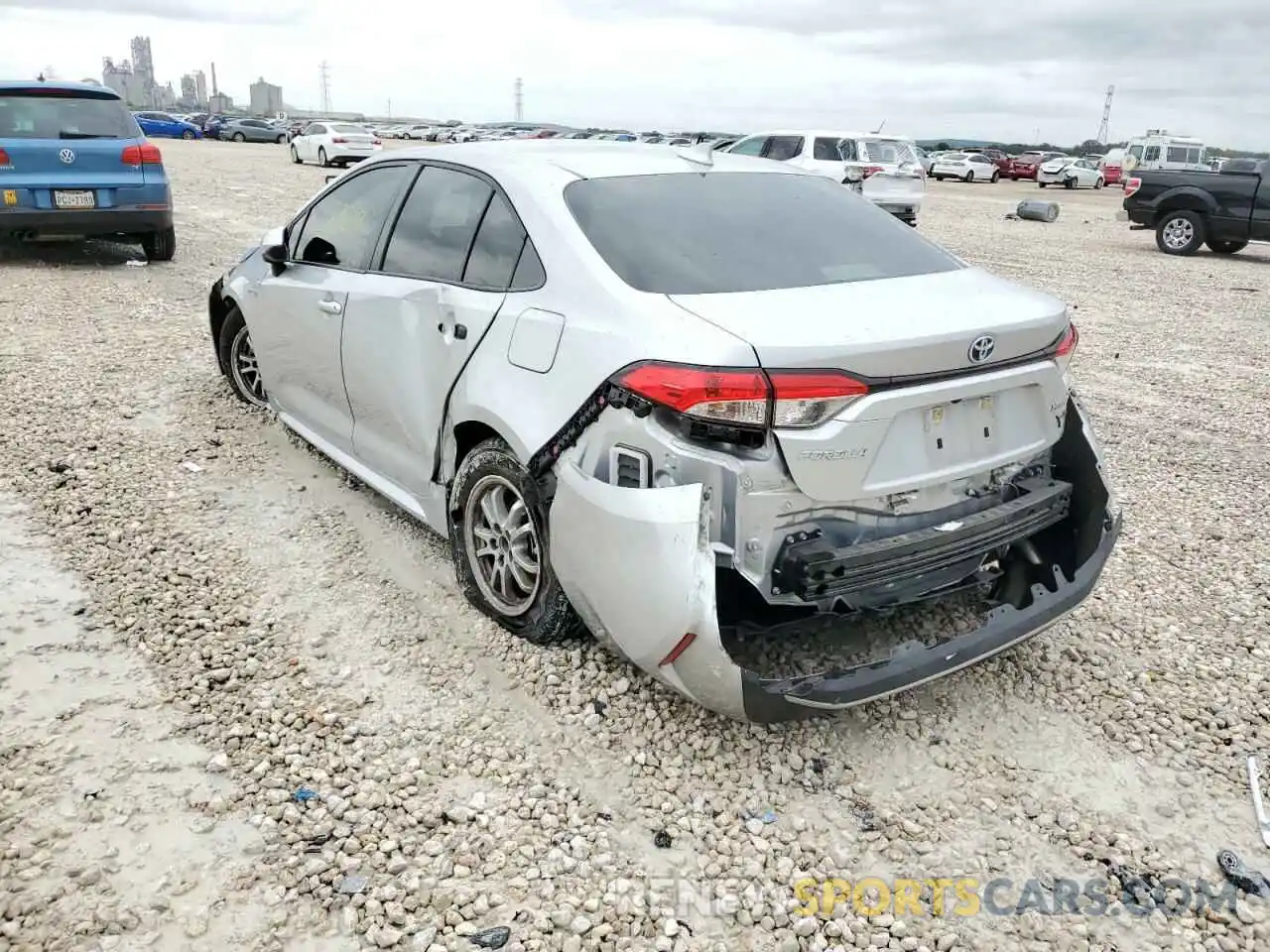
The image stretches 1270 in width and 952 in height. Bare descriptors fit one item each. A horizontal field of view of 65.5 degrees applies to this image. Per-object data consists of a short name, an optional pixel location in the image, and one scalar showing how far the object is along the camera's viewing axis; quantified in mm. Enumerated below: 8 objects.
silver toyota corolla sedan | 2660
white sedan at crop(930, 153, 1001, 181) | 41156
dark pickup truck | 14434
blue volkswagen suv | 9312
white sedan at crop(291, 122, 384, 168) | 29438
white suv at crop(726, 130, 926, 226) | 17781
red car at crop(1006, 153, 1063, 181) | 43500
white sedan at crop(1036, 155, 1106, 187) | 39719
